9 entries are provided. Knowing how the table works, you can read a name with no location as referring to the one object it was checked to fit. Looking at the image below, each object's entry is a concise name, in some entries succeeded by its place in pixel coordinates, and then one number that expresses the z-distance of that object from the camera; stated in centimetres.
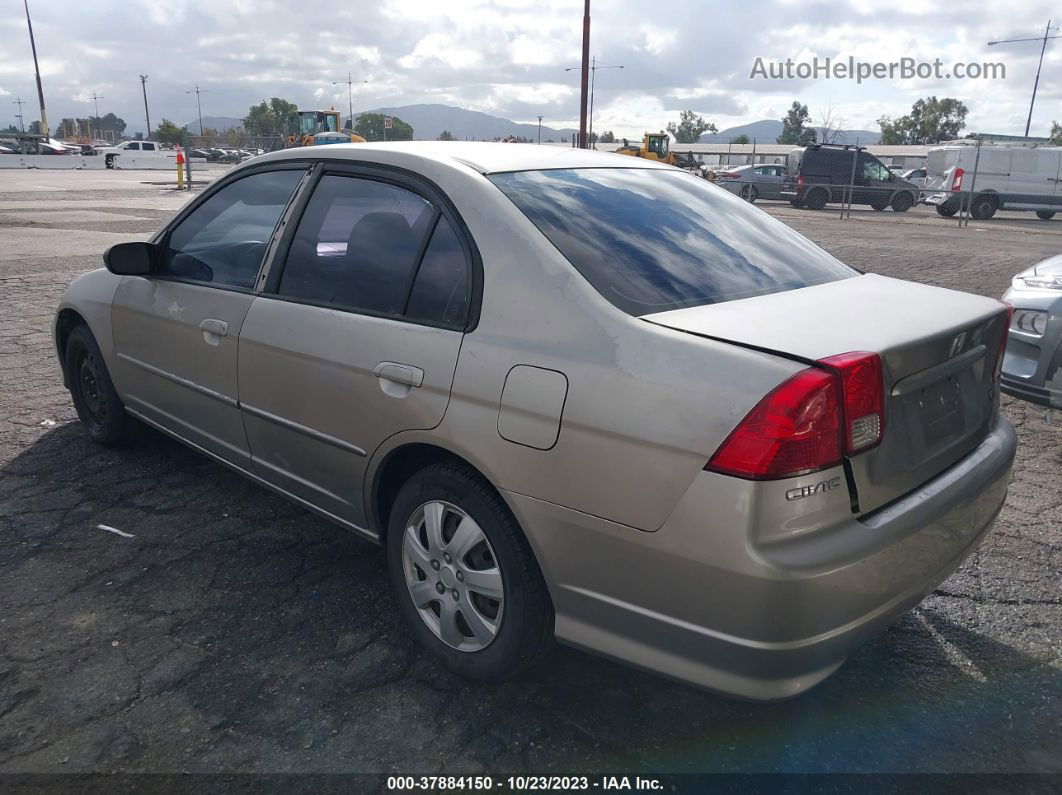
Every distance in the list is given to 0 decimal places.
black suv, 2684
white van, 2466
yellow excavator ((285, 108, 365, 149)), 4062
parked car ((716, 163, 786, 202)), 2973
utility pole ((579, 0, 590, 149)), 2636
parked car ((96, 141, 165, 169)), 4178
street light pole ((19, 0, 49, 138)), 6975
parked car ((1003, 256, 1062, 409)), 428
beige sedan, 192
